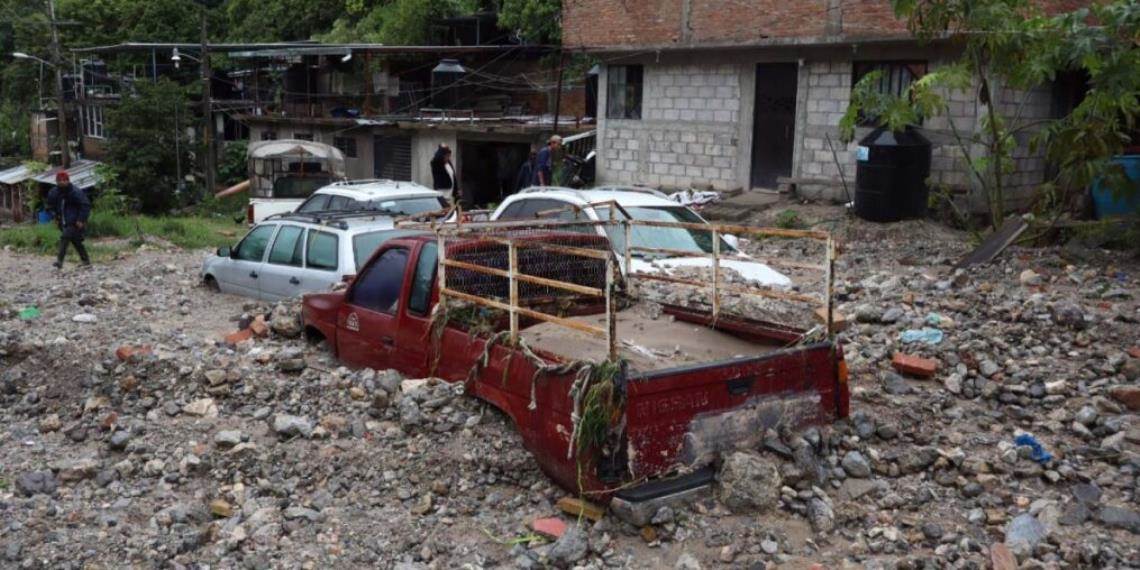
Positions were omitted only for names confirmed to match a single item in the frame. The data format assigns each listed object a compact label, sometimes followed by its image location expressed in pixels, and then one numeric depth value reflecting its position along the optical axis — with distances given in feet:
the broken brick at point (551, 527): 18.16
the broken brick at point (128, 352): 27.58
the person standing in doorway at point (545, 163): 58.49
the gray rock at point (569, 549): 17.40
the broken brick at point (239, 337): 30.71
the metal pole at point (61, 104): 121.39
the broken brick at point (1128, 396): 23.09
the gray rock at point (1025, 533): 17.37
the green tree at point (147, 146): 105.91
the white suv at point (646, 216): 34.50
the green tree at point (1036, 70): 33.37
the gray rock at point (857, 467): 19.88
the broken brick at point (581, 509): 18.13
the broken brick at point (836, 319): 20.62
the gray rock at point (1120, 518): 18.21
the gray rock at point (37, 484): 21.01
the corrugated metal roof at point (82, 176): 114.21
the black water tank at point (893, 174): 52.44
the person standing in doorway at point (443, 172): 60.34
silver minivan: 35.96
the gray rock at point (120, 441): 22.76
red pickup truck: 17.57
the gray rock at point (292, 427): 22.49
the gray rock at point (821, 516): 18.04
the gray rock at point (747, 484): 18.04
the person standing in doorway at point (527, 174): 62.54
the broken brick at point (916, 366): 25.16
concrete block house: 56.59
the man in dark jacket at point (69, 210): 53.67
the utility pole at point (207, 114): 107.86
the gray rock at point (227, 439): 22.04
